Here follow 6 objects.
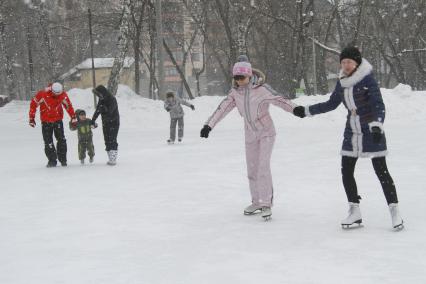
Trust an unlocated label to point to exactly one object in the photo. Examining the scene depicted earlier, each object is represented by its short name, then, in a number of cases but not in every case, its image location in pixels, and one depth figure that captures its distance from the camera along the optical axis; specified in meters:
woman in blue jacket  5.00
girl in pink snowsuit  5.89
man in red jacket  10.82
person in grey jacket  14.99
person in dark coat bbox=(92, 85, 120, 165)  10.77
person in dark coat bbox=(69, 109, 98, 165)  11.03
